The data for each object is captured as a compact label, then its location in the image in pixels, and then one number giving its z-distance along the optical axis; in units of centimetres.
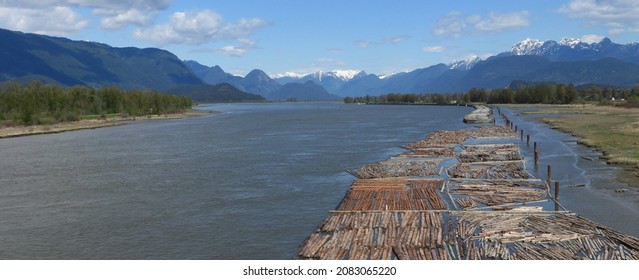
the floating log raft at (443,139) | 7794
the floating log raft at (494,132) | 9400
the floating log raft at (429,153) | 6638
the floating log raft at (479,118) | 14188
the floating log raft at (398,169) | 5053
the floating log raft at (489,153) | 6072
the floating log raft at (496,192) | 3703
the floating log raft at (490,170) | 4800
